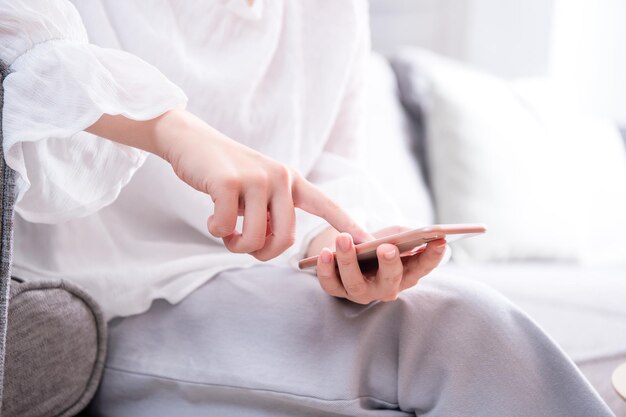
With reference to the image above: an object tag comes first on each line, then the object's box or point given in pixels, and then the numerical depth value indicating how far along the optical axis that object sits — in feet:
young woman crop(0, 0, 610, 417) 1.93
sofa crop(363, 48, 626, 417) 4.47
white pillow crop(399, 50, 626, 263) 4.93
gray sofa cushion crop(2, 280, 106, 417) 2.18
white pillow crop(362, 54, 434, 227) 5.04
